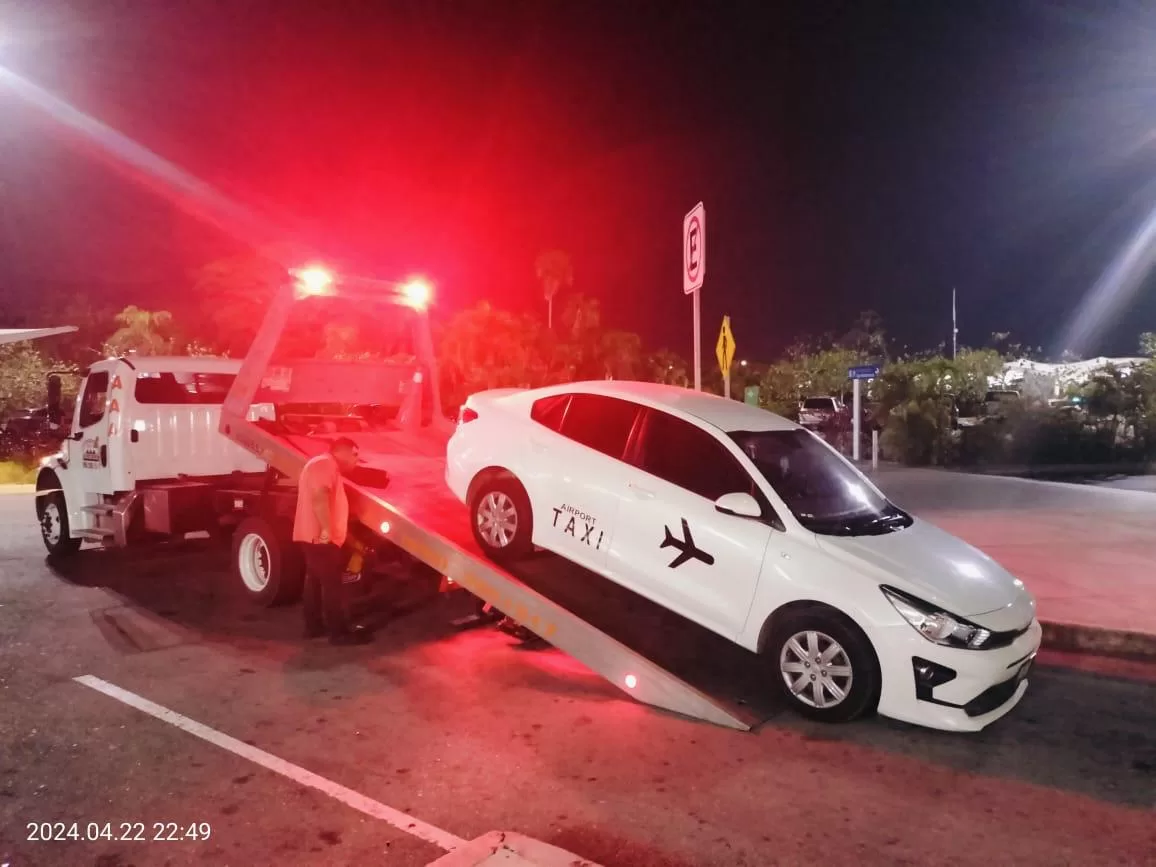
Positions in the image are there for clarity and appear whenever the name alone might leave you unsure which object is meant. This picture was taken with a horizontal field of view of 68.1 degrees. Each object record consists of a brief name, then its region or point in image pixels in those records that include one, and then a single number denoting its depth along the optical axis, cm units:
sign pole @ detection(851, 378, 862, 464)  1750
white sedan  475
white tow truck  696
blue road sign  1605
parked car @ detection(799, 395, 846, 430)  2672
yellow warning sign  969
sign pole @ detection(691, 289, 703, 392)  858
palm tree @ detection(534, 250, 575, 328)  4516
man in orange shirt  634
